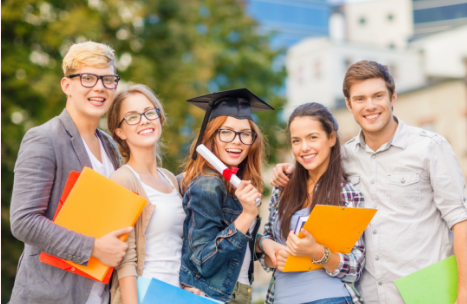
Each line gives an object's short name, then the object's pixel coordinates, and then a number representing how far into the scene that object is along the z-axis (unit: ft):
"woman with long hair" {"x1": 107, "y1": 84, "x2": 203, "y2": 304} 9.83
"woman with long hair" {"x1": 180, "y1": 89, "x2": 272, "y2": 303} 9.58
